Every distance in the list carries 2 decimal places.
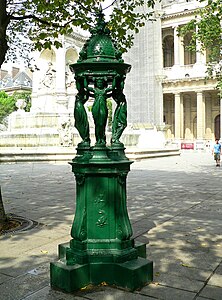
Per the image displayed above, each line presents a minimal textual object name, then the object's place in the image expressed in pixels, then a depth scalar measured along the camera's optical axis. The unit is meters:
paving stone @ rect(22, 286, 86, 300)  3.14
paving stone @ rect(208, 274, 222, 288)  3.43
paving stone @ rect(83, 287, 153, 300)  3.12
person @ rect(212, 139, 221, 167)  18.51
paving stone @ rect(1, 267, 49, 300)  3.22
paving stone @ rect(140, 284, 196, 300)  3.13
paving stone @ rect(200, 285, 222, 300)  3.15
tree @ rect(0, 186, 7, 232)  5.64
